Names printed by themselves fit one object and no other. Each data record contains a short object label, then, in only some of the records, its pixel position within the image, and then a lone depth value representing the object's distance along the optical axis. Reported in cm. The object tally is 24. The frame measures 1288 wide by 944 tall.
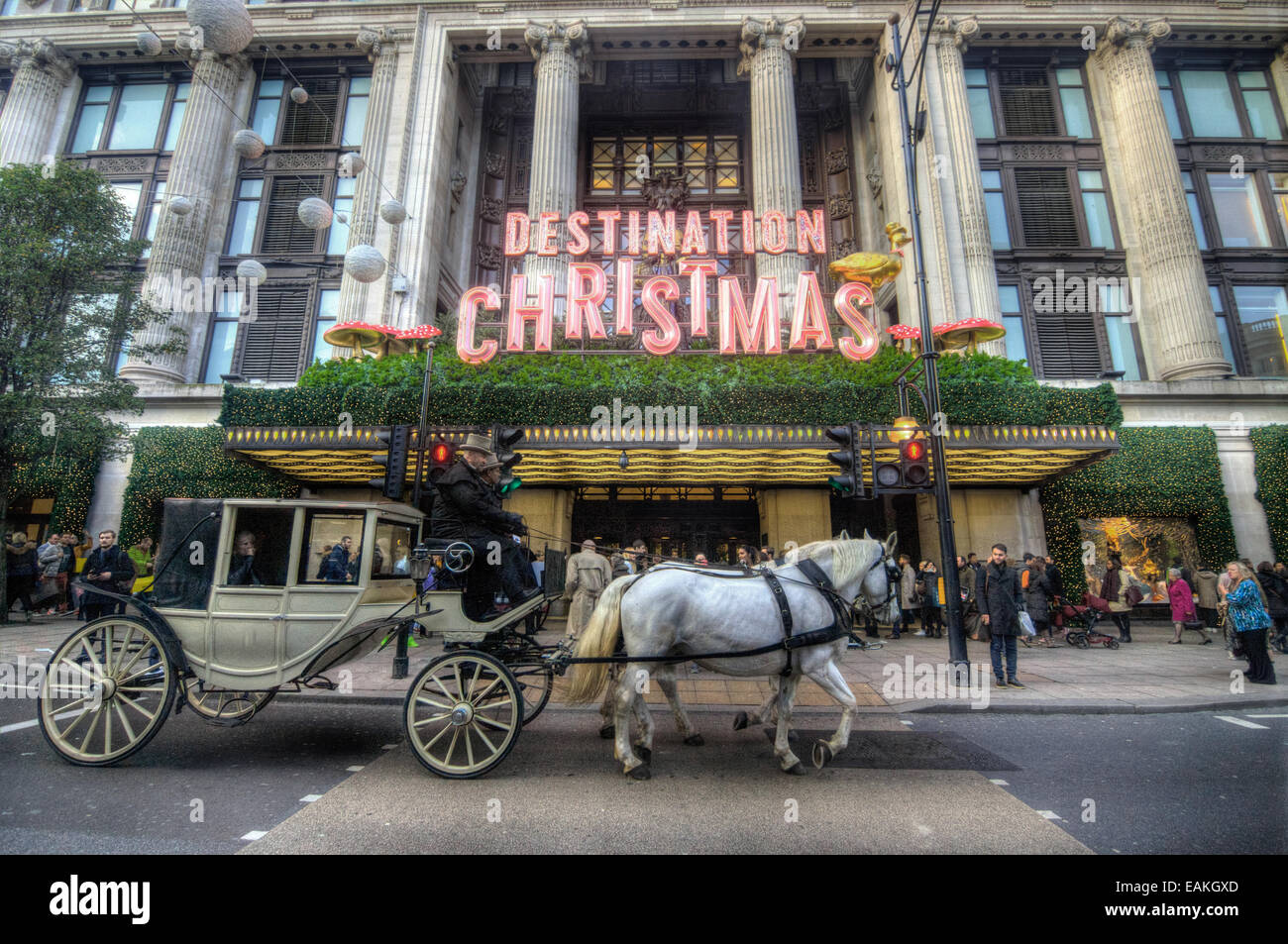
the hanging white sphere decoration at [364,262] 1327
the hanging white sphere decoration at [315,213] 1272
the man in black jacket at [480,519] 512
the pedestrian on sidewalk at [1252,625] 829
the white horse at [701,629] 480
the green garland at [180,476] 1730
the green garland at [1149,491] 1722
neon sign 1569
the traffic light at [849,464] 890
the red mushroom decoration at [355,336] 1580
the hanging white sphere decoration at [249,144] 1208
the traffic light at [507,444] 844
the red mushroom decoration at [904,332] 1708
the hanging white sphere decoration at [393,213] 1520
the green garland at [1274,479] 1708
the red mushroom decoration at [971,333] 1558
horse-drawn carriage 457
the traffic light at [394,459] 915
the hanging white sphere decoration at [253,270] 1369
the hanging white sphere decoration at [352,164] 1473
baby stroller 1314
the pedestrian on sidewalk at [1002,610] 845
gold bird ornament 1552
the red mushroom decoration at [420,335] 1374
